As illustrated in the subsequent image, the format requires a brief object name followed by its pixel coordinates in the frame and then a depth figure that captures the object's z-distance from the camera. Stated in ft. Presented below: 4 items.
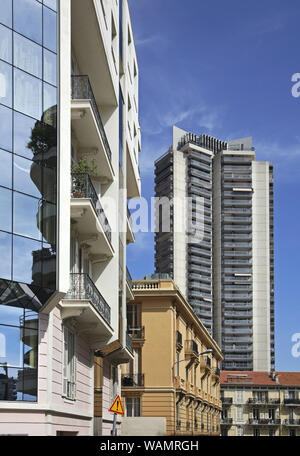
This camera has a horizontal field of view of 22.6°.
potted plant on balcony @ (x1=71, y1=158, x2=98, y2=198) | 80.64
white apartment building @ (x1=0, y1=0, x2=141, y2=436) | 61.11
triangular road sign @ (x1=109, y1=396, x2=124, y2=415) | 75.20
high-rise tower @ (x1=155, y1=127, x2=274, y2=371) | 500.74
